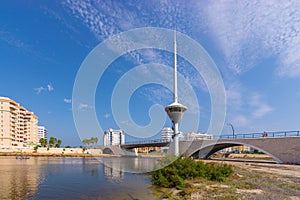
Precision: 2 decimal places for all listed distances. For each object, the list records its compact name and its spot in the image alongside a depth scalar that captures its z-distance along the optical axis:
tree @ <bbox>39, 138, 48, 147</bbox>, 144.62
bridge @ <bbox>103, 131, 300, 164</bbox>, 42.12
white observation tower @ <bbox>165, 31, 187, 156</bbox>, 51.94
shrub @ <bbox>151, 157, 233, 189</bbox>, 24.16
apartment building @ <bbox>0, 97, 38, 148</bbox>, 112.50
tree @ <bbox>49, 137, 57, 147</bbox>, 146.65
